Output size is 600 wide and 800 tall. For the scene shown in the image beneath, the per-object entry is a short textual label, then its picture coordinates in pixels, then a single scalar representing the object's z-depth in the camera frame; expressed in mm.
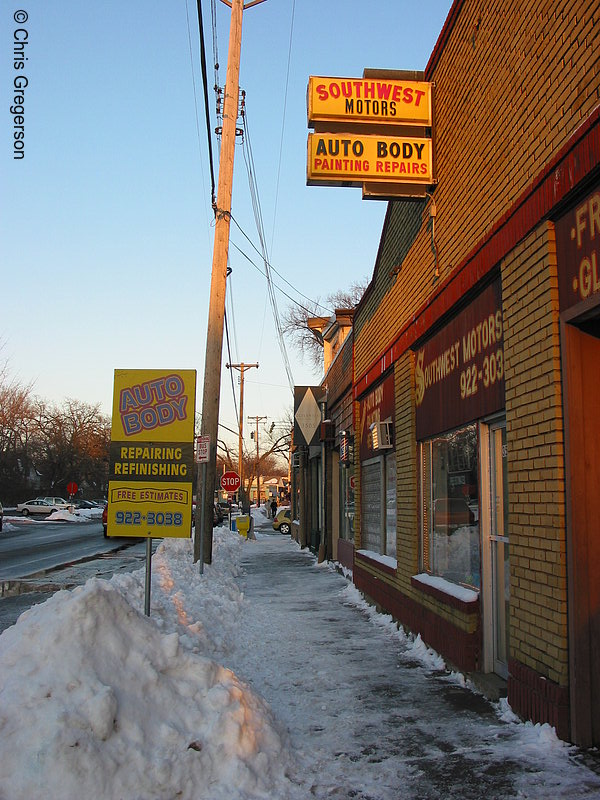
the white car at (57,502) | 54900
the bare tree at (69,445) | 70750
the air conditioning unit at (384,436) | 10516
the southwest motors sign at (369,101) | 8242
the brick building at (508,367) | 4543
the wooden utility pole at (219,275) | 13828
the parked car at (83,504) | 65312
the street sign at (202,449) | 13273
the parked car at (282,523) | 39062
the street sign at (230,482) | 24303
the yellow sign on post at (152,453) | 7293
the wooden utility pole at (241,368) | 49188
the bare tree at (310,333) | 55812
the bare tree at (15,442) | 58038
